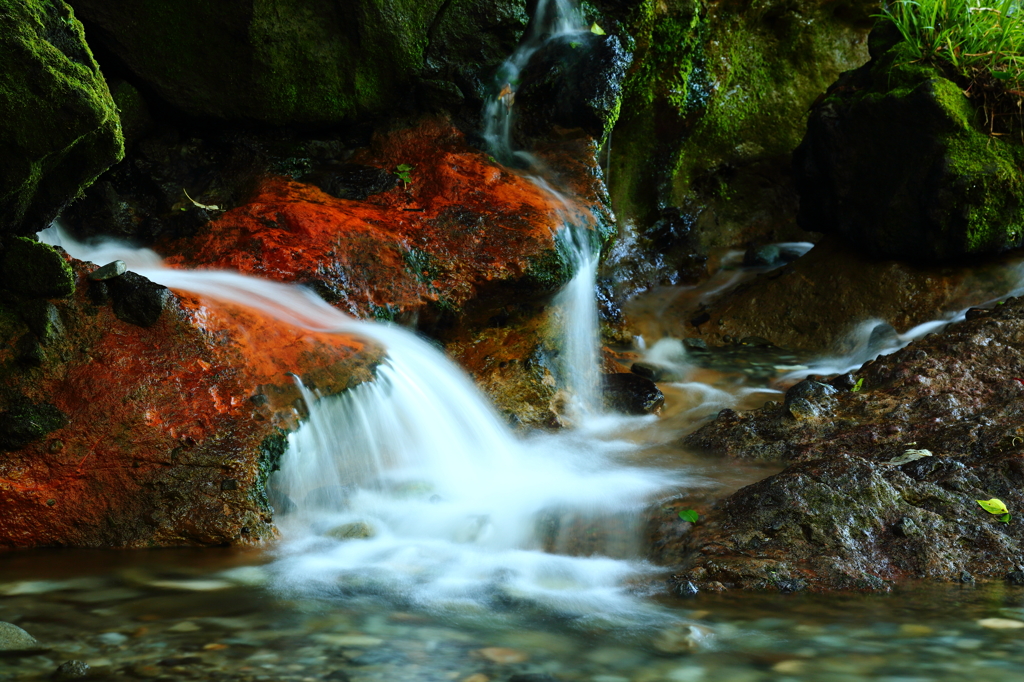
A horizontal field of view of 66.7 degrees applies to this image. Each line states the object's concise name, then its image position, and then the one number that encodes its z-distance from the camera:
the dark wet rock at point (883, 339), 6.23
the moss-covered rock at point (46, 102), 2.79
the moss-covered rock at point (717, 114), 8.14
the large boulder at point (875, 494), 2.76
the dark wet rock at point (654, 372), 6.25
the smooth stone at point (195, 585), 2.66
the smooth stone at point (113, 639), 2.17
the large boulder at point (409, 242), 4.83
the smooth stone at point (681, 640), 2.21
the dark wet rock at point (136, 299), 3.57
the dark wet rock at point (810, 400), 4.42
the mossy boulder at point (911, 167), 6.16
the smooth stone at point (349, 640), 2.20
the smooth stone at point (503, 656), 2.12
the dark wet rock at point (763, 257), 8.48
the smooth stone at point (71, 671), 1.94
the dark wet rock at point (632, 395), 5.55
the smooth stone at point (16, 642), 2.08
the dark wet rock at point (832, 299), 6.41
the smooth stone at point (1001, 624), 2.28
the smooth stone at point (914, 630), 2.25
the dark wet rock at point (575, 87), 6.24
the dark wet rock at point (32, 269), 3.35
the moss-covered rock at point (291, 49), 5.73
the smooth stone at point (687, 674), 2.02
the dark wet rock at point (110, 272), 3.57
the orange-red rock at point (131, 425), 3.18
